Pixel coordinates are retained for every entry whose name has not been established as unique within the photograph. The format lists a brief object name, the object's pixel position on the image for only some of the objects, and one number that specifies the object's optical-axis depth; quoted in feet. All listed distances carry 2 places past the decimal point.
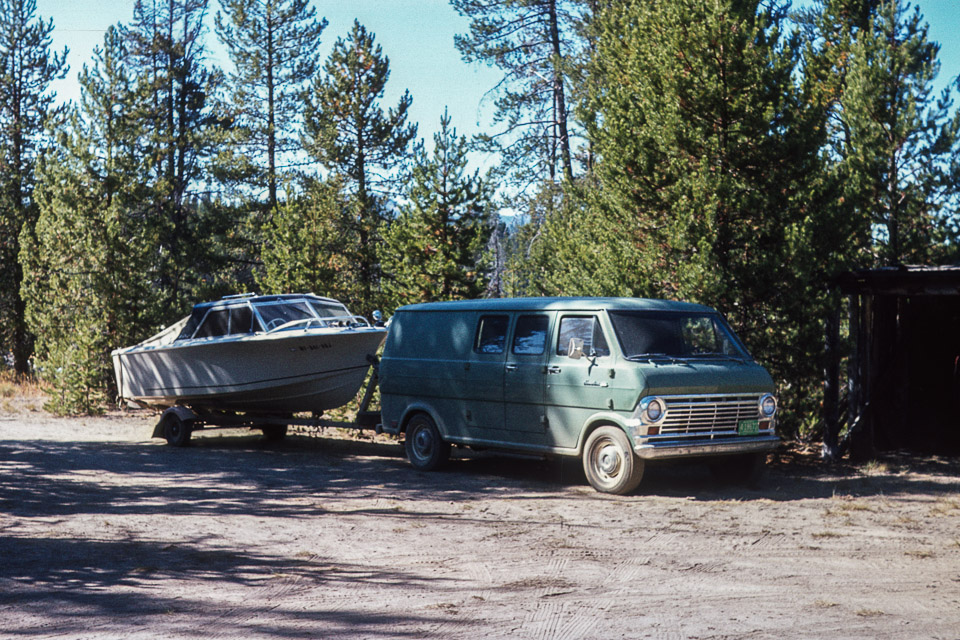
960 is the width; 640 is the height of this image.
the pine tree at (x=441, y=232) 71.10
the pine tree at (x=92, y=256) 77.56
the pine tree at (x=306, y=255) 84.48
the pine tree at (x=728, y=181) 46.24
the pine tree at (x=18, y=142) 122.72
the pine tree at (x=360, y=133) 100.12
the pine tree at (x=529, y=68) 105.81
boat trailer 54.75
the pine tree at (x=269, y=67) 121.90
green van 35.47
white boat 52.13
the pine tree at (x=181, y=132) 117.19
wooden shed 48.06
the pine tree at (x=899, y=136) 80.48
